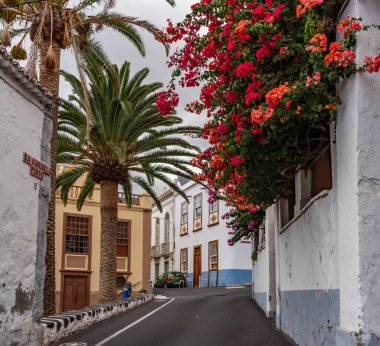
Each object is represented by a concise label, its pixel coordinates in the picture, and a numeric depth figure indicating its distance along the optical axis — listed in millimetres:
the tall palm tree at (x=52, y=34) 14734
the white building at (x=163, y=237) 48438
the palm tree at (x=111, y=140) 19188
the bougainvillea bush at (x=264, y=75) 6551
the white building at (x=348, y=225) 6098
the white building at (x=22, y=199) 9172
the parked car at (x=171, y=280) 38500
